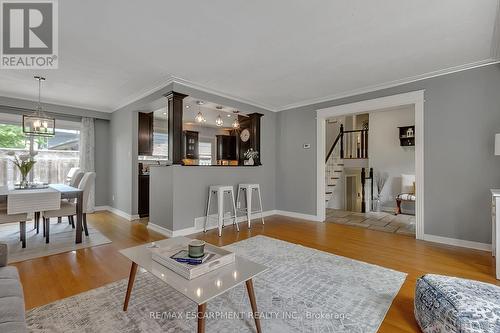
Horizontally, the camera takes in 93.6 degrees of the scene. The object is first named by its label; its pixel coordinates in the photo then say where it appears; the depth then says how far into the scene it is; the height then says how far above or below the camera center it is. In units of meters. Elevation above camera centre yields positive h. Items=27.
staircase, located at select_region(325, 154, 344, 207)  6.26 -0.23
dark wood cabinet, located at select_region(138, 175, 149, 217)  5.09 -0.64
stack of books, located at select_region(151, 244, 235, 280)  1.44 -0.63
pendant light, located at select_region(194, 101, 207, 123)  5.15 +1.07
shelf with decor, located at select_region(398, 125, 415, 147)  5.72 +0.74
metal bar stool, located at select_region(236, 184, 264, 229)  4.38 -0.49
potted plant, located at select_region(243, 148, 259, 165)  5.11 +0.22
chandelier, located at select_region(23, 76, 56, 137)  3.67 +0.68
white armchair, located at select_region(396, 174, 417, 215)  5.43 -0.57
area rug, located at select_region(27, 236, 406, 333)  1.63 -1.11
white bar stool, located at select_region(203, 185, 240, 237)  3.90 -0.52
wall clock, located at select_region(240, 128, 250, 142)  5.56 +0.75
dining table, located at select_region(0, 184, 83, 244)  3.30 -0.44
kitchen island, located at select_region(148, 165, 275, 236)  3.76 -0.48
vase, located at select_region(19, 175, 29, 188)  3.65 -0.26
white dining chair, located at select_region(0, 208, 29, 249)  2.95 -0.67
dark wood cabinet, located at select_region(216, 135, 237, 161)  7.72 +0.63
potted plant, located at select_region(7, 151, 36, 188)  3.65 +0.01
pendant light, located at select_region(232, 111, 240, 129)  5.77 +1.04
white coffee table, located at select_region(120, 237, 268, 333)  1.23 -0.68
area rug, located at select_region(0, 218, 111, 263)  2.99 -1.09
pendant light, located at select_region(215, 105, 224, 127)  4.64 +1.13
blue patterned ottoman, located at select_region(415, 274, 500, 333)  1.35 -0.87
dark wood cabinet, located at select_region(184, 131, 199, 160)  6.98 +0.65
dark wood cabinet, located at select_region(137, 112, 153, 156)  5.05 +0.71
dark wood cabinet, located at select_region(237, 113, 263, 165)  5.20 +0.76
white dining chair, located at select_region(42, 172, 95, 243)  3.37 -0.62
